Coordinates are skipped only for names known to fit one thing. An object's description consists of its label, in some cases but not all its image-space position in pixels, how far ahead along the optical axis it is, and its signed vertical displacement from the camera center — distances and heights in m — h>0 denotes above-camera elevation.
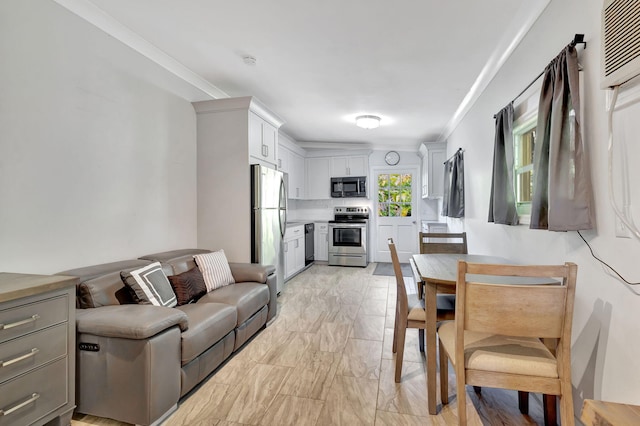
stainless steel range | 6.12 -0.64
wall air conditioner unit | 1.13 +0.68
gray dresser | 1.33 -0.66
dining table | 1.68 -0.47
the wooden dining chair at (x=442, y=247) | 2.95 -0.35
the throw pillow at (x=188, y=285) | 2.40 -0.62
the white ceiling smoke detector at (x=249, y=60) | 2.86 +1.47
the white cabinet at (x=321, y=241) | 6.45 -0.64
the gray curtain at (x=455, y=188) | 4.00 +0.34
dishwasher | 5.84 -0.65
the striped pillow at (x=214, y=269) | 2.76 -0.55
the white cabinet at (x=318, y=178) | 6.62 +0.75
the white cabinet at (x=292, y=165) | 5.48 +0.92
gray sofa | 1.59 -0.80
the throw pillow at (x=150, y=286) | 2.06 -0.53
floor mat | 5.42 -1.12
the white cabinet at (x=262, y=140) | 3.48 +0.90
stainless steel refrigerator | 3.43 -0.07
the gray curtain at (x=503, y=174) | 2.37 +0.31
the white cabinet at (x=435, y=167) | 5.45 +0.82
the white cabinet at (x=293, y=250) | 4.90 -0.68
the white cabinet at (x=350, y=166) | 6.50 +1.00
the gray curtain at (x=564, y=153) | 1.49 +0.31
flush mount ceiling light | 4.61 +1.41
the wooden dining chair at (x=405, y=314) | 1.99 -0.69
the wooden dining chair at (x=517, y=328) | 1.24 -0.50
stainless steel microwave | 6.43 +0.55
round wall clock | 6.60 +1.19
